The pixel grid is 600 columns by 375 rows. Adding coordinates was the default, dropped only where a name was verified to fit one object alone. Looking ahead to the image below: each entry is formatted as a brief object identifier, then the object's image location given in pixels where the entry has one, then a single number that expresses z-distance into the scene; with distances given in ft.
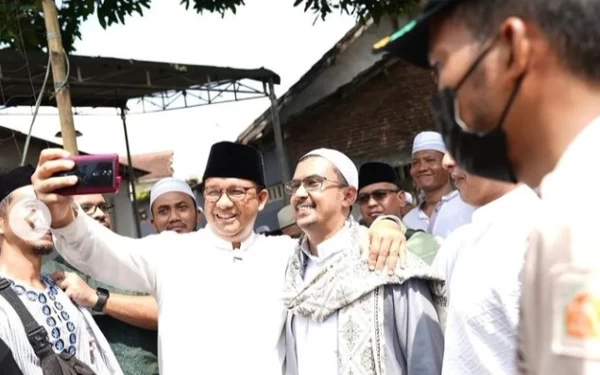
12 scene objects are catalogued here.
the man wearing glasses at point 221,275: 11.69
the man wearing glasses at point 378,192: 17.79
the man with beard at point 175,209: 16.78
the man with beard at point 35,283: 10.73
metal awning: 33.78
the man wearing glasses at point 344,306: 10.89
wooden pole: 16.42
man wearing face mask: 3.48
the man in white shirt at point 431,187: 17.66
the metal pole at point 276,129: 43.19
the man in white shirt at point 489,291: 7.95
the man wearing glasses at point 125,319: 13.05
